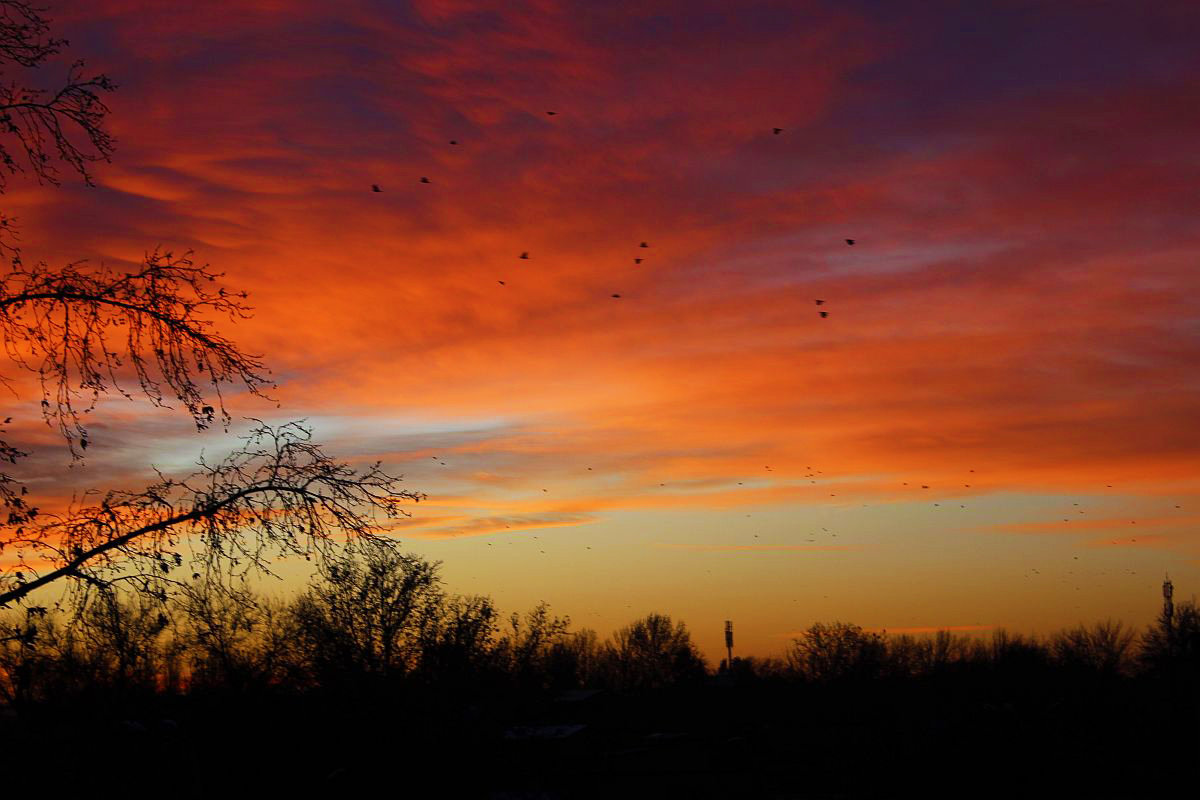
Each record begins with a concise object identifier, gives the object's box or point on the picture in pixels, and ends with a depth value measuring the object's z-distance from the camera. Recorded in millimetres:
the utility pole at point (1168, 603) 98000
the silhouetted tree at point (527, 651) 64188
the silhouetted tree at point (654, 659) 135000
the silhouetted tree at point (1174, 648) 39781
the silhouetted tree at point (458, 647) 43875
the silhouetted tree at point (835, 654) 128625
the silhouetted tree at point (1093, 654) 129125
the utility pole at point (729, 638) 131438
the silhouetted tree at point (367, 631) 34812
